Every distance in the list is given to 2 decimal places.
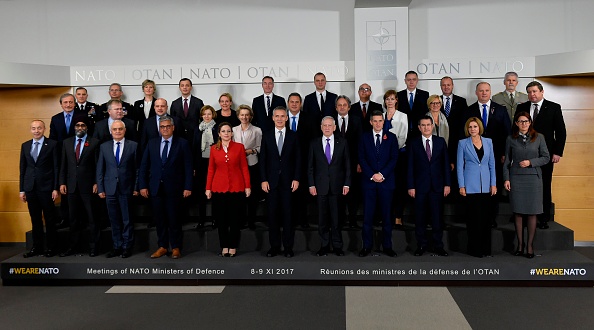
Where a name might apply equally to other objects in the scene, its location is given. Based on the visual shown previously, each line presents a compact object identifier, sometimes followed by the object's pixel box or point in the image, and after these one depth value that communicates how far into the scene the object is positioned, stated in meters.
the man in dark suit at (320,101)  6.45
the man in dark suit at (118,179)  5.64
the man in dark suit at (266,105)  6.50
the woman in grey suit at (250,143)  5.91
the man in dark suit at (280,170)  5.57
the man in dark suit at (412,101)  6.36
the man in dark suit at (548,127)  5.84
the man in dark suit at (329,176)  5.54
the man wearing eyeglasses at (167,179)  5.60
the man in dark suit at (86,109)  6.45
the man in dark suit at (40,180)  5.86
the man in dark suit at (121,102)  6.54
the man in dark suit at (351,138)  5.94
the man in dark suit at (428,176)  5.47
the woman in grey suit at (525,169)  5.33
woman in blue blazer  5.42
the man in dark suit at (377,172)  5.51
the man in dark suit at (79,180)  5.78
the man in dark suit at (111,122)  5.95
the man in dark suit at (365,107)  6.19
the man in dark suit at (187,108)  6.55
